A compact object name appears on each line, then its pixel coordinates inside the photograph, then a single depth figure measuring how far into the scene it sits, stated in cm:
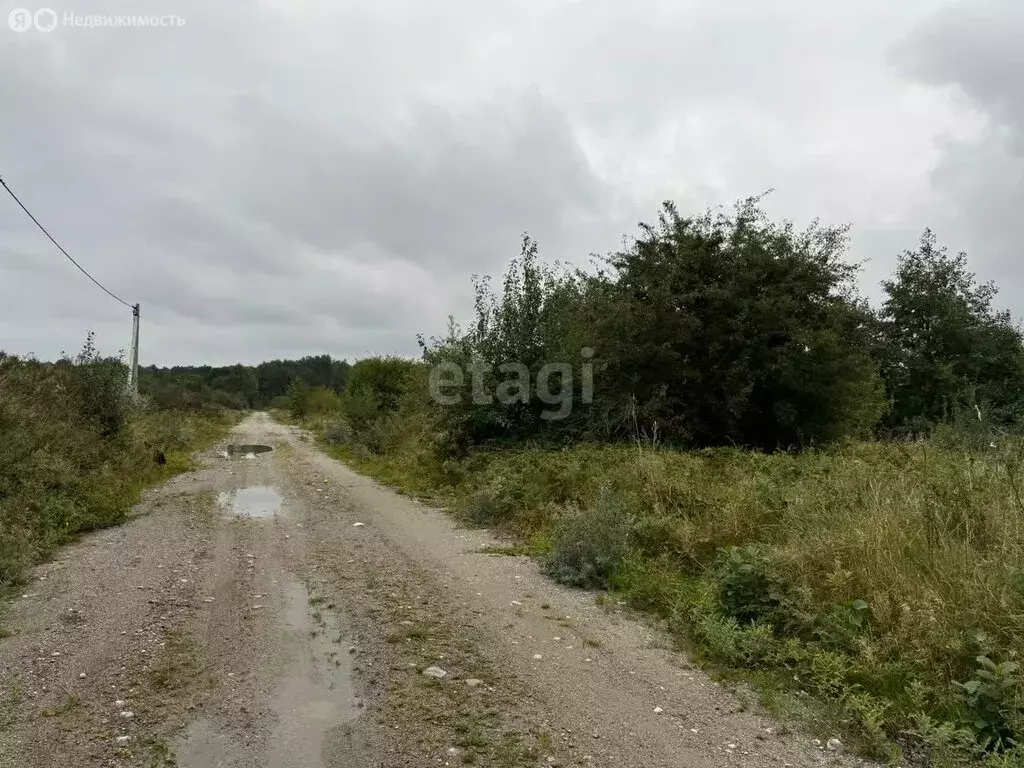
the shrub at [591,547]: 669
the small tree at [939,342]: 2898
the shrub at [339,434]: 2486
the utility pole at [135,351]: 2503
